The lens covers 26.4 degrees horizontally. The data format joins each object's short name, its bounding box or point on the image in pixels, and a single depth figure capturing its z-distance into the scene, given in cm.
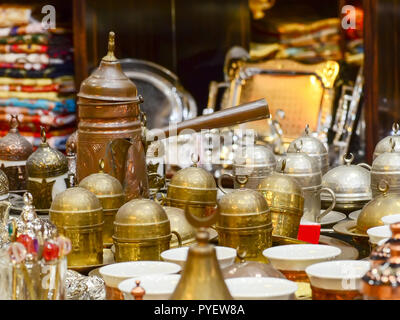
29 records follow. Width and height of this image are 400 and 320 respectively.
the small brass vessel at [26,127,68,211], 231
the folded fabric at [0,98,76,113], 433
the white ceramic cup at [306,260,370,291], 130
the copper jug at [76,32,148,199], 204
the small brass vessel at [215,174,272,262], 168
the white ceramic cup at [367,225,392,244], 153
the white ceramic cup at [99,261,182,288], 139
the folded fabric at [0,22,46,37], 429
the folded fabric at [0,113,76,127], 432
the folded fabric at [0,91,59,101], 432
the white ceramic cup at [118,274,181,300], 124
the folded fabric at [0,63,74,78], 431
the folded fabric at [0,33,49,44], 428
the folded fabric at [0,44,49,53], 428
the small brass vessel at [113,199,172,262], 164
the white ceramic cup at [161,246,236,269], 147
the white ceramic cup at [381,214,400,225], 162
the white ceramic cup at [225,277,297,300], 119
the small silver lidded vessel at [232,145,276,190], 232
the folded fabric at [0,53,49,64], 428
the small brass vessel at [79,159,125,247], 190
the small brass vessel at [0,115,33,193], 271
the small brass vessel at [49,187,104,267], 174
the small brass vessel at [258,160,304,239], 190
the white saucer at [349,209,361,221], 209
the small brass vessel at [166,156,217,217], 202
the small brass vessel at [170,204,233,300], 110
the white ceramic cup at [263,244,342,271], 143
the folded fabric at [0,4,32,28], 430
